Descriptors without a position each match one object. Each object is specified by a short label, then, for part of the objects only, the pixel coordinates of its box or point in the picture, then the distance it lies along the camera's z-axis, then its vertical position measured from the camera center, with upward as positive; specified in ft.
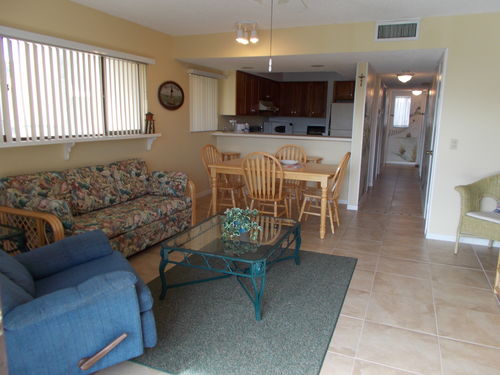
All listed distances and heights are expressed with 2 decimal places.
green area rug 6.89 -4.26
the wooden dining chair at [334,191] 13.90 -2.64
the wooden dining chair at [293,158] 16.37 -1.63
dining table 13.51 -1.79
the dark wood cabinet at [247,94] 21.36 +1.70
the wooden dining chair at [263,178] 13.70 -1.98
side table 8.99 -2.80
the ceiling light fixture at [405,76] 18.50 +2.47
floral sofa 9.58 -2.52
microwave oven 27.99 -0.17
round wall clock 16.51 +1.17
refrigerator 25.40 +0.42
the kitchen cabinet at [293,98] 27.94 +1.92
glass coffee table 8.27 -2.93
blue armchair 5.39 -3.05
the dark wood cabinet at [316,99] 27.43 +1.84
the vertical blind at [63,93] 10.43 +0.82
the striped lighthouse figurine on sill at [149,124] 15.54 -0.13
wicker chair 11.51 -2.64
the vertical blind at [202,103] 18.93 +0.99
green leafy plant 9.29 -2.46
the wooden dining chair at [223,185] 16.11 -2.64
